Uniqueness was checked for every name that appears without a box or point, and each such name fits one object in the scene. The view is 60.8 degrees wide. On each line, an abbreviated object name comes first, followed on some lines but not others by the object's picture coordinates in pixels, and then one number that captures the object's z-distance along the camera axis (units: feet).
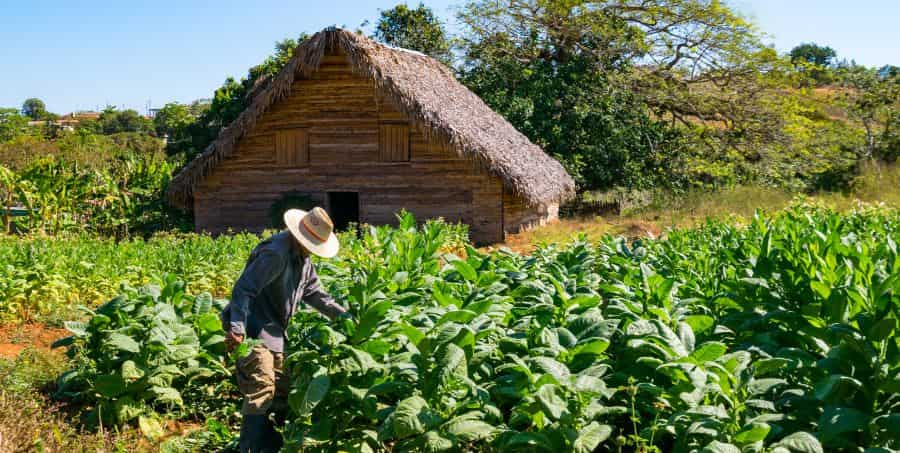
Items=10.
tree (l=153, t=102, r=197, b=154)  79.56
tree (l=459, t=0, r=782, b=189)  74.08
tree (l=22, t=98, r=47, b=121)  195.50
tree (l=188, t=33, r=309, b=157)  74.90
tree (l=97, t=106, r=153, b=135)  176.04
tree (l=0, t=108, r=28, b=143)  140.87
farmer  14.75
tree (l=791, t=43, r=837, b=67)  181.47
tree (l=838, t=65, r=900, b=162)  76.07
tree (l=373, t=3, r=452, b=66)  84.74
